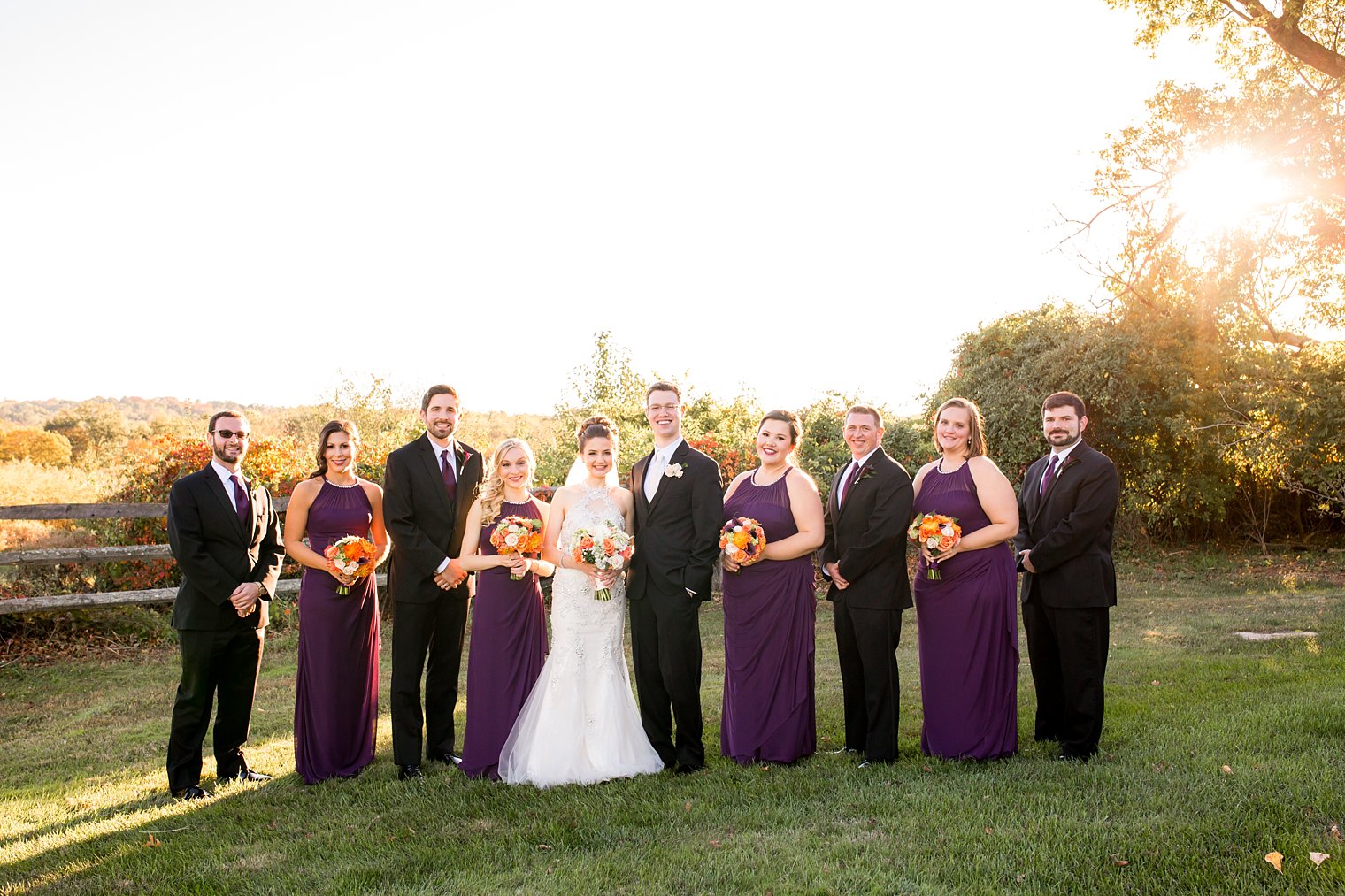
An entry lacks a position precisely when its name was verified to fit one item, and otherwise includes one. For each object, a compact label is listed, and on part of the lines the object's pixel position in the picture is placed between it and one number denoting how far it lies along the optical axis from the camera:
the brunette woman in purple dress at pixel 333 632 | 6.17
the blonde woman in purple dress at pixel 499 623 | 6.12
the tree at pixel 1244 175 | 12.13
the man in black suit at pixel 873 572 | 5.97
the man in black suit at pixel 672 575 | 5.94
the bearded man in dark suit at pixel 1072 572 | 5.84
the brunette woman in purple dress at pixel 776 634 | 6.09
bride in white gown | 5.88
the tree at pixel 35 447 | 30.09
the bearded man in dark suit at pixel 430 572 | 6.18
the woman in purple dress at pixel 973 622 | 5.98
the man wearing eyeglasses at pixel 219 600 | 5.89
